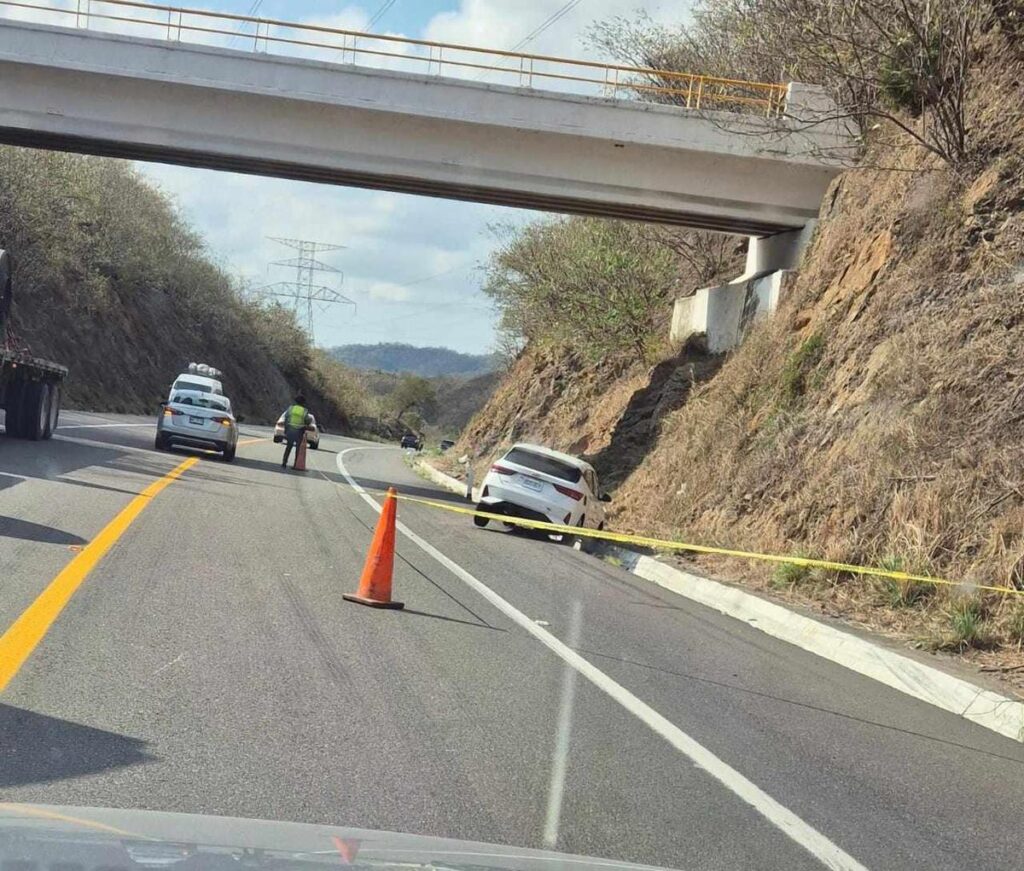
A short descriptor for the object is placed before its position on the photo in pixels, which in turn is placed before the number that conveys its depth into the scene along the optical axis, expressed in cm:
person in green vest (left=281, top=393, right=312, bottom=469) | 2723
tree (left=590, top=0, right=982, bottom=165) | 1803
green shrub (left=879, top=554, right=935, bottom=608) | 1217
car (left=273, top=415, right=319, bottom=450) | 3241
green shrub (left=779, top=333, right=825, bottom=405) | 2098
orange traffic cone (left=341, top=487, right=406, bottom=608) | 1025
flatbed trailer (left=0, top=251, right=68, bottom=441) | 2208
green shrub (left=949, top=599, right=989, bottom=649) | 1073
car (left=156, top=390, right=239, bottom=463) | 2744
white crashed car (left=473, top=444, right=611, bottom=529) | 1962
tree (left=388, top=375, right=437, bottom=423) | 14600
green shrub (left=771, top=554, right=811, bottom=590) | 1405
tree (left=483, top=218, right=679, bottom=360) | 3114
